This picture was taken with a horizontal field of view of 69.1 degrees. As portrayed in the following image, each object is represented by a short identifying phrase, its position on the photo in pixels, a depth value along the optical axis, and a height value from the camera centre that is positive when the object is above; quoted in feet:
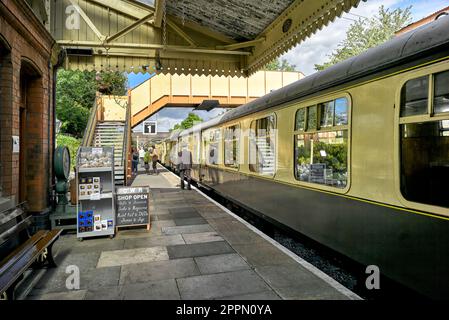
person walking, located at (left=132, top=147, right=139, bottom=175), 63.10 -1.63
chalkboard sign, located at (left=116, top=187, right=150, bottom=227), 20.35 -3.31
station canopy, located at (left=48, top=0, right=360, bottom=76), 21.25 +9.04
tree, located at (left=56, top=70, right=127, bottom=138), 62.24 +12.82
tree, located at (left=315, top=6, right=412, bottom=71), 103.04 +40.44
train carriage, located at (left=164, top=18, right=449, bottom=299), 9.57 -0.09
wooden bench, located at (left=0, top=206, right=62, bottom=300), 10.10 -3.72
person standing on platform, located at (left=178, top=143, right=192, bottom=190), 41.86 -1.10
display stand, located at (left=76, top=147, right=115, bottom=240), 18.76 -2.25
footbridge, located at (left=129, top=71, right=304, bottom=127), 61.00 +12.18
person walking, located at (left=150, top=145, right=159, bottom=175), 66.28 -0.76
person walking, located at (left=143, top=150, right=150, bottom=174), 70.79 -1.26
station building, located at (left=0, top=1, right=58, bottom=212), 15.35 +2.73
